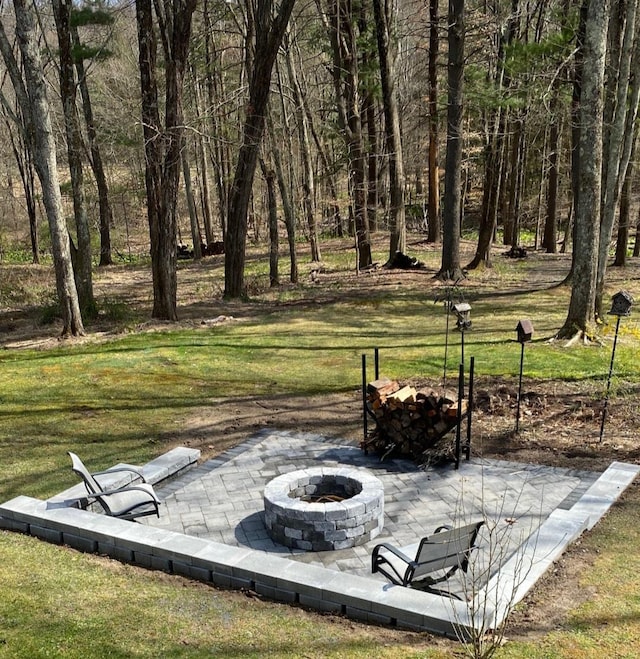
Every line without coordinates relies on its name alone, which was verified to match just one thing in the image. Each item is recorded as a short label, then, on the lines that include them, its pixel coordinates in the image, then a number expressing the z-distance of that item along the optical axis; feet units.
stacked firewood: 26.43
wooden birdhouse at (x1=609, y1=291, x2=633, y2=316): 26.57
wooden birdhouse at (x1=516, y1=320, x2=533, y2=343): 27.55
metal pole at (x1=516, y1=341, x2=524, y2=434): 29.53
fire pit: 20.08
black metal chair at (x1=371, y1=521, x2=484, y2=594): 16.34
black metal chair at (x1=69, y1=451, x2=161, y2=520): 21.59
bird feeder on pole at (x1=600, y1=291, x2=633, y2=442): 26.58
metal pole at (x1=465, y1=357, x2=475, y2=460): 24.72
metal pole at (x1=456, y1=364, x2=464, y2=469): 24.15
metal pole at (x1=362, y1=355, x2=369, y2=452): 27.53
